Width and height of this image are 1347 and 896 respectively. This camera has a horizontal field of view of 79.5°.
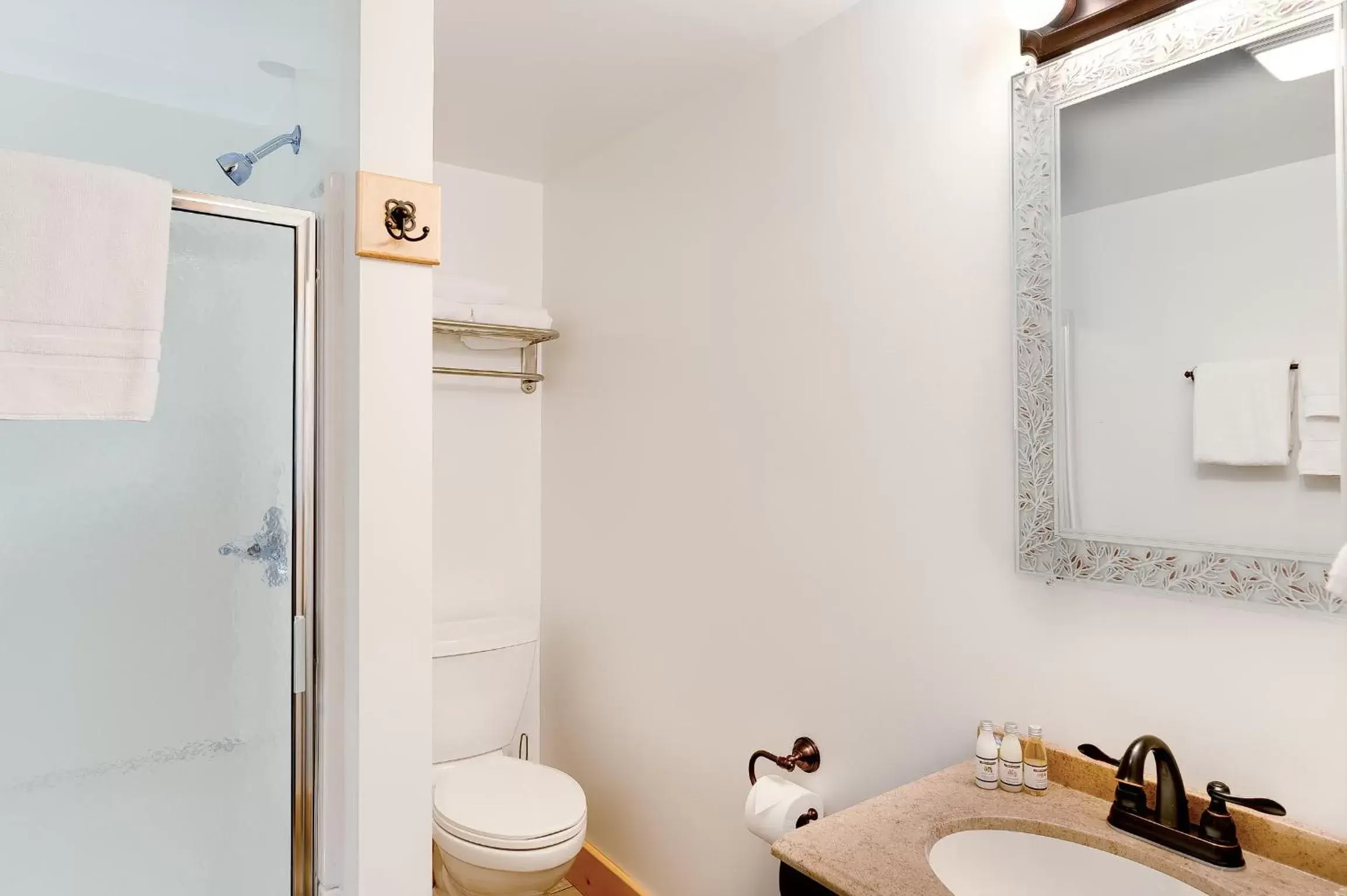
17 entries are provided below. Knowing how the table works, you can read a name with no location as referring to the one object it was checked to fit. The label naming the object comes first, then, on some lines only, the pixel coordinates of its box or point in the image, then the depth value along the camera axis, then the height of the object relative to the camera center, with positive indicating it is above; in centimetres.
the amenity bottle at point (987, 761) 134 -50
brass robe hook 138 +41
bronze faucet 108 -50
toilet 194 -90
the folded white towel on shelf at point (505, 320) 255 +44
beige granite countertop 102 -54
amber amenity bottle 130 -50
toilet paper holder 179 -67
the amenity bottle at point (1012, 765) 132 -50
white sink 115 -60
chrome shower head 167 +63
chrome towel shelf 252 +39
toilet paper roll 167 -73
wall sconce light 132 +74
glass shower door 146 -30
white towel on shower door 118 +25
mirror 110 +23
